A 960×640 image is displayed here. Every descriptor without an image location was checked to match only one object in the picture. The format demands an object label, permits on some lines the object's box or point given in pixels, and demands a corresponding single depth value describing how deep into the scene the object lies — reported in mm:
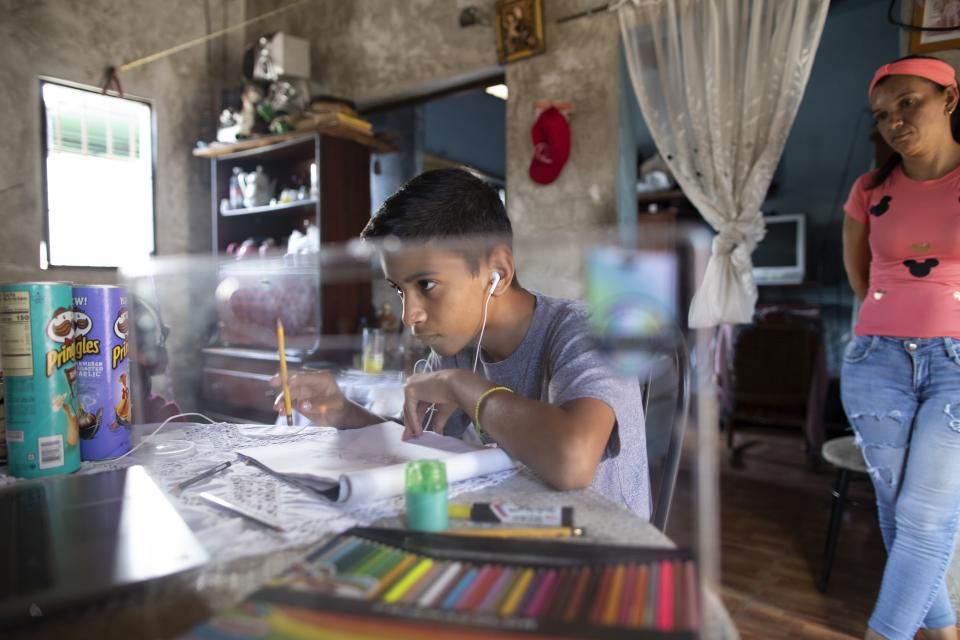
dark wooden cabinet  2912
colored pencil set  342
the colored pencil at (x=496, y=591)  358
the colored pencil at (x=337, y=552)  438
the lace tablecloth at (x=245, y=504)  507
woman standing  1374
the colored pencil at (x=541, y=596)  349
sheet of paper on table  587
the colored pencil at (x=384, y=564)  406
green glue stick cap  518
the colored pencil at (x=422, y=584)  369
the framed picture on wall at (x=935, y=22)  1799
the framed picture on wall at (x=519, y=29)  2645
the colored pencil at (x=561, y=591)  348
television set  4887
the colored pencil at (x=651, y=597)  337
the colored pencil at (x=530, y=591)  354
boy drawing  714
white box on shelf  3391
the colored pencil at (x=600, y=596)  341
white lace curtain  2146
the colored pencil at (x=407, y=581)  372
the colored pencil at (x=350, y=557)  424
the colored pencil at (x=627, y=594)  337
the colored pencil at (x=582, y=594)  344
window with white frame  3164
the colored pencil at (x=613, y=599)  339
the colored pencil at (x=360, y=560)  417
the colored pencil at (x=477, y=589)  361
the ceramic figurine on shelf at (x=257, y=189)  3432
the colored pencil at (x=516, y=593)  353
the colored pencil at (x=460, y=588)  365
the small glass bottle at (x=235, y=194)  3555
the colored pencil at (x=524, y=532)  489
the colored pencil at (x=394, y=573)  382
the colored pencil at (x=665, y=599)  334
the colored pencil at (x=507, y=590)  357
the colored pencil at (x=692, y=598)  337
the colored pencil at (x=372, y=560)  415
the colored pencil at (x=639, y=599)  336
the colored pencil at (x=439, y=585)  367
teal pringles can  670
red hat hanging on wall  2561
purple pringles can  729
